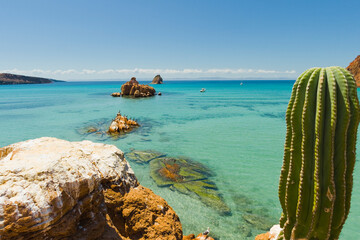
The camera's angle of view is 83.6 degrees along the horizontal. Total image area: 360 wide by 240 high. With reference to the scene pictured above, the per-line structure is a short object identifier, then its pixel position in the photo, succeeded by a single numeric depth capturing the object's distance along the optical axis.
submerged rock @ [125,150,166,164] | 12.92
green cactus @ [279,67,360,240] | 3.20
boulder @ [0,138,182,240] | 3.06
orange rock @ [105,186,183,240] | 4.87
